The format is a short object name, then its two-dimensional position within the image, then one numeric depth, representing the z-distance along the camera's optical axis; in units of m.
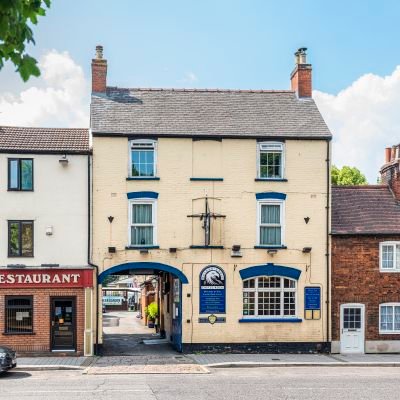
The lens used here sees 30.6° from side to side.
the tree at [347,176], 61.02
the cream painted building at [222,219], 29.77
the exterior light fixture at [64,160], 29.33
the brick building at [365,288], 30.41
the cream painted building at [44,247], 28.78
